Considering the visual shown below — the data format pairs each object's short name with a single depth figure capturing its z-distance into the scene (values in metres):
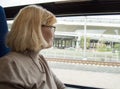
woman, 1.13
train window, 1.98
